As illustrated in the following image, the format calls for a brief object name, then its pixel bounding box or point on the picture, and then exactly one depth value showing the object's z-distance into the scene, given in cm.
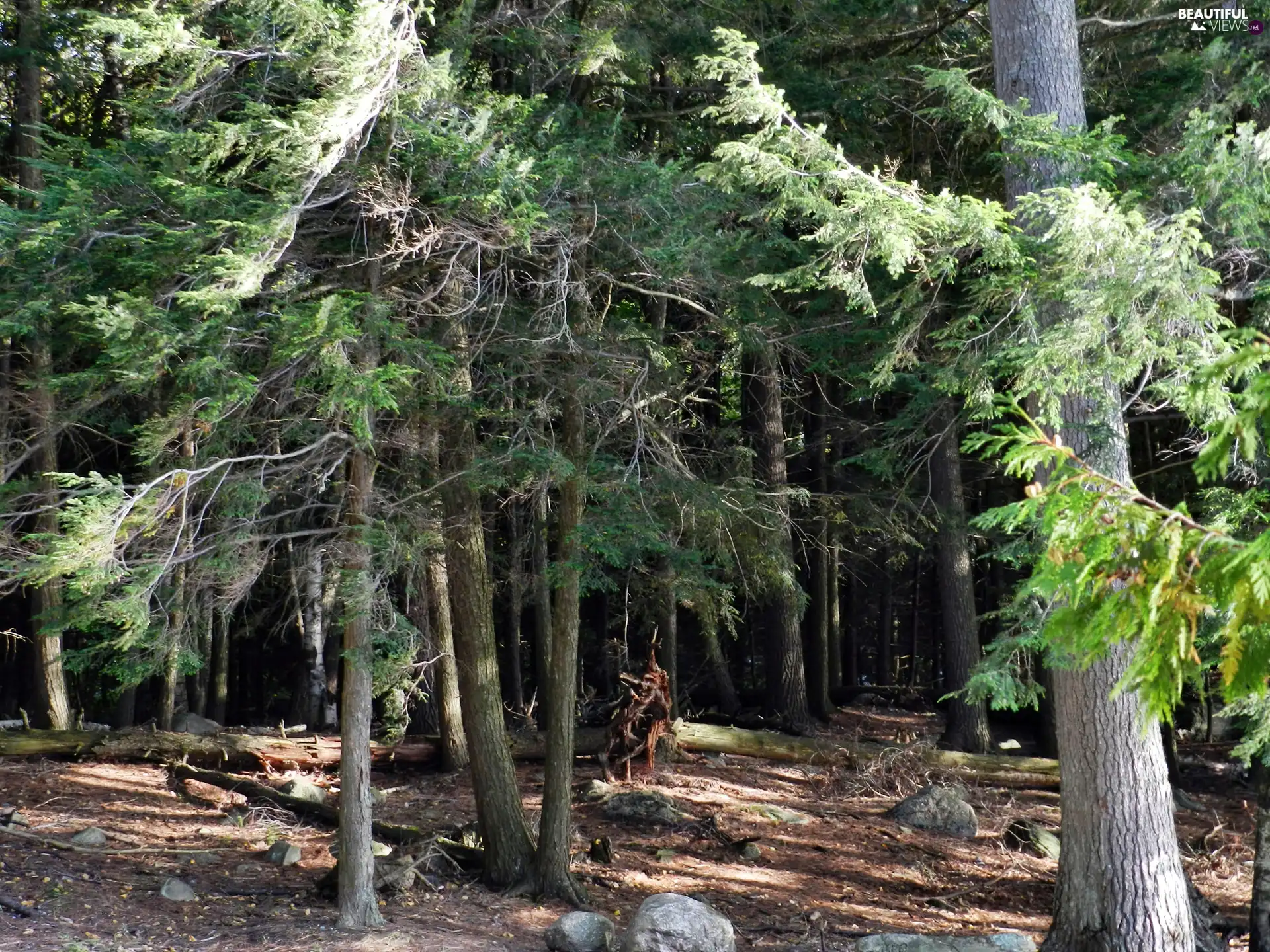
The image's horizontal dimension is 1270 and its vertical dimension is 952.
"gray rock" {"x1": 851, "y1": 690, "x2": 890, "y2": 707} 2064
